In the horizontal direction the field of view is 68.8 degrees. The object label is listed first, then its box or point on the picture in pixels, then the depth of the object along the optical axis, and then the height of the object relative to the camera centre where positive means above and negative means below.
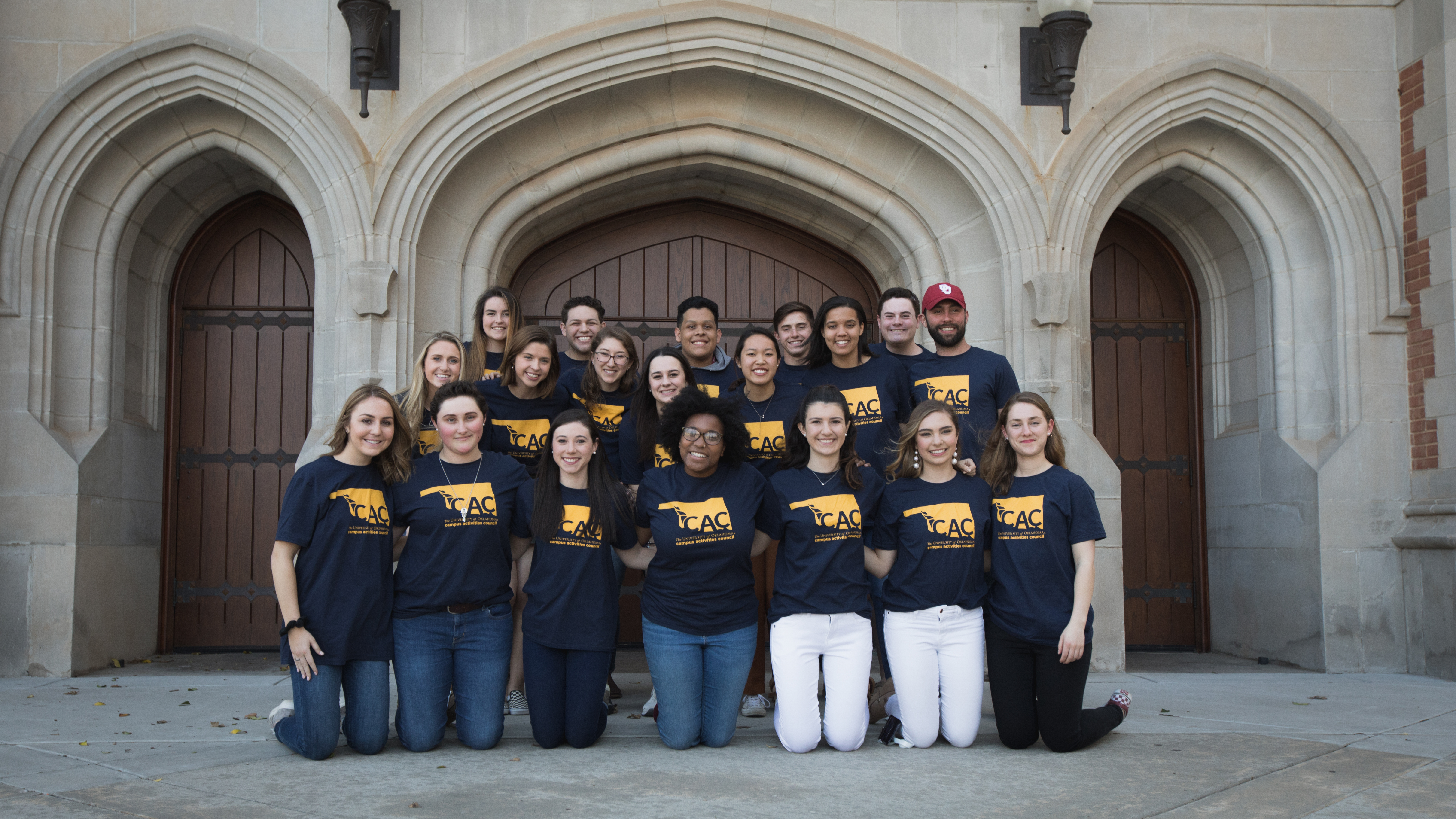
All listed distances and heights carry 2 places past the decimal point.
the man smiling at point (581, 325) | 4.50 +0.67
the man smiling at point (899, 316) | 4.19 +0.65
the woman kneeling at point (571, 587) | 3.53 -0.36
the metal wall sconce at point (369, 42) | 5.27 +2.20
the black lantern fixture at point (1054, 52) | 5.48 +2.25
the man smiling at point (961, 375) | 4.19 +0.42
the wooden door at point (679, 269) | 6.37 +1.29
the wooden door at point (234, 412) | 6.14 +0.41
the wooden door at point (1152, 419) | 6.52 +0.38
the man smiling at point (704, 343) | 4.27 +0.56
